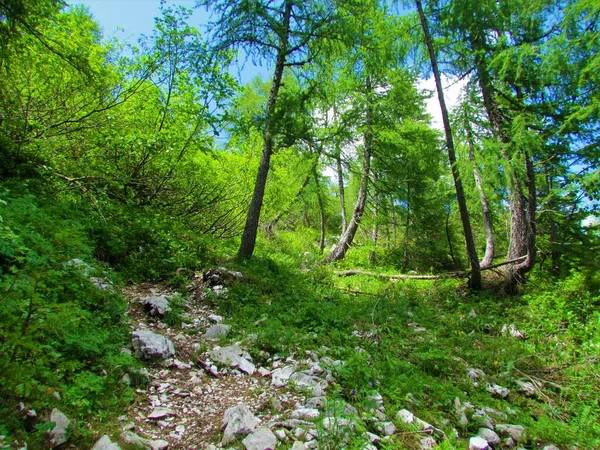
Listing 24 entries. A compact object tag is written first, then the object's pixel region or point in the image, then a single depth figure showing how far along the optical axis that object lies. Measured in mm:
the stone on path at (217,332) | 4996
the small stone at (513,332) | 6496
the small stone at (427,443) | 2988
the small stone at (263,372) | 4188
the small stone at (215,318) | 5618
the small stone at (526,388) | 4512
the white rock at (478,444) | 3070
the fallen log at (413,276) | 9031
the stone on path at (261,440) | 2762
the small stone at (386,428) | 3121
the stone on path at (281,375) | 3934
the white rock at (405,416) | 3336
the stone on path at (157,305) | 5293
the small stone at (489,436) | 3279
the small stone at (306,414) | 3219
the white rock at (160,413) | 3065
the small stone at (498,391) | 4379
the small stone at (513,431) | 3400
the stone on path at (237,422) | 2900
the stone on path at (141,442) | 2596
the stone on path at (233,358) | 4273
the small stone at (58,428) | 2303
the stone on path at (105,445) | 2402
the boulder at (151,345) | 3979
